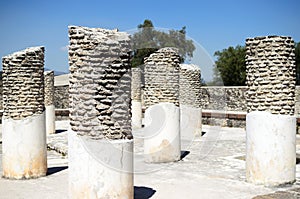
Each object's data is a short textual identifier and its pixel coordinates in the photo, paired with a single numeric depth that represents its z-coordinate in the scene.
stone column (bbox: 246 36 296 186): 6.84
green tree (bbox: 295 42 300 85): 36.09
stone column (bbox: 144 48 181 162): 9.02
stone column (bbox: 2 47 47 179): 7.36
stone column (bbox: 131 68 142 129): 16.38
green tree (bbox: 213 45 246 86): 33.49
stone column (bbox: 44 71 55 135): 14.38
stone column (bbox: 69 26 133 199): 4.80
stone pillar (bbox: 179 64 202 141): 13.31
